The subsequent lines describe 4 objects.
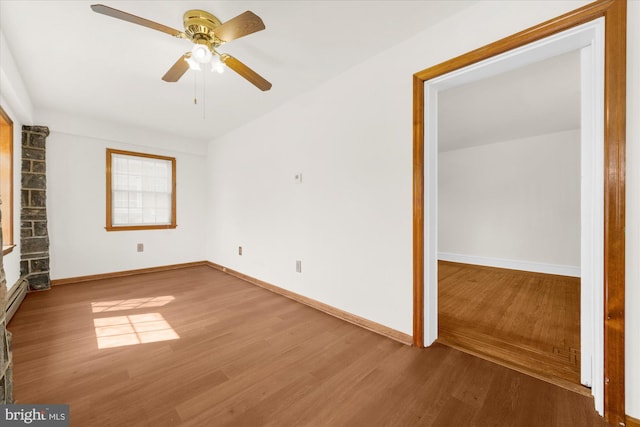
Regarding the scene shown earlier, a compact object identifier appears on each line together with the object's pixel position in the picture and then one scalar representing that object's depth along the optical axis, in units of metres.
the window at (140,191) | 4.15
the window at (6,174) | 2.88
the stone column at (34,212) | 3.31
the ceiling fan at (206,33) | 1.47
